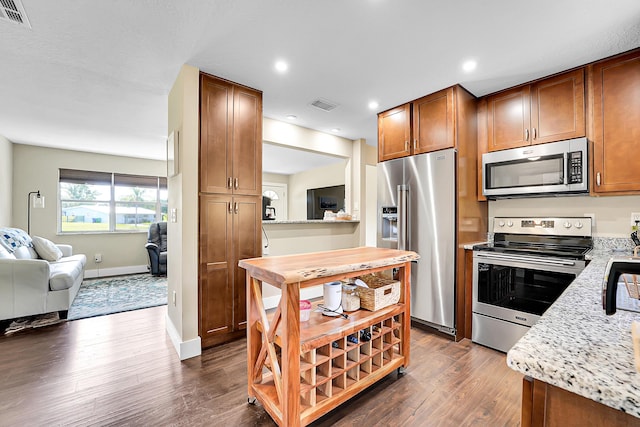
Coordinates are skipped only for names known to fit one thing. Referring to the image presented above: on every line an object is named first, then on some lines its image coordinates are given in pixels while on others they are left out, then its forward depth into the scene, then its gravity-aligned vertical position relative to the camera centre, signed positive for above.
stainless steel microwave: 2.35 +0.39
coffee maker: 4.27 +0.03
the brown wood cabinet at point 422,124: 2.77 +0.97
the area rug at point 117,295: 3.62 -1.19
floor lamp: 4.92 +0.20
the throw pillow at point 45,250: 4.18 -0.49
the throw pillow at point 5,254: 3.16 -0.43
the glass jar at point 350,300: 1.90 -0.59
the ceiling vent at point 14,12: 1.71 +1.30
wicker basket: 1.90 -0.55
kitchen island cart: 1.45 -0.77
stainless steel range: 2.29 -0.54
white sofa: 2.99 -0.77
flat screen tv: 6.84 +0.36
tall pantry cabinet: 2.57 +0.14
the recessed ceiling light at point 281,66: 2.41 +1.30
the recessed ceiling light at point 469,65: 2.35 +1.26
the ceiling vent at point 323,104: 3.18 +1.28
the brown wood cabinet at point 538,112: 2.42 +0.94
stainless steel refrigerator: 2.76 -0.13
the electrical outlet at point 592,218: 2.53 -0.06
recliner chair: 5.41 -0.62
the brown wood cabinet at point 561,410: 0.52 -0.39
